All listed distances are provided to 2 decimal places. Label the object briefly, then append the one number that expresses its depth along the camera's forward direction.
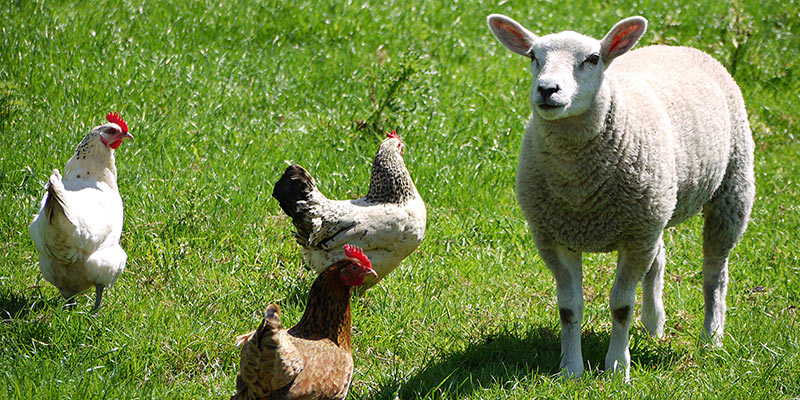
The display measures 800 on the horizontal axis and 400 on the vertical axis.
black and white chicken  10.85
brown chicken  7.29
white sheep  8.53
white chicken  9.30
